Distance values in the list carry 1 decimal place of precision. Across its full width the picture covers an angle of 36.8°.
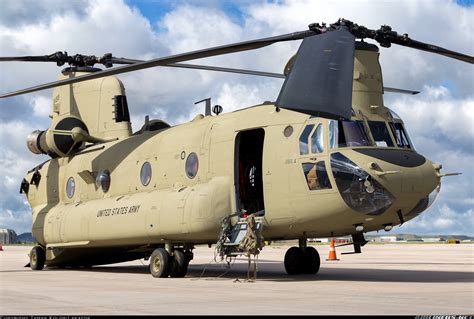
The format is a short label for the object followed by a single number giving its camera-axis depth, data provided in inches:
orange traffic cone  1067.3
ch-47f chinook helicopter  569.6
